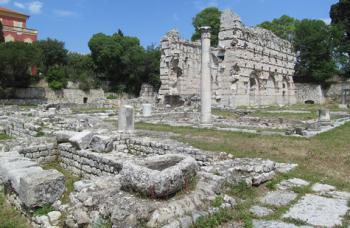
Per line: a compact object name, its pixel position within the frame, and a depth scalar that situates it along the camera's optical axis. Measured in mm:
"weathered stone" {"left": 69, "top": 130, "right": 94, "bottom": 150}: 8762
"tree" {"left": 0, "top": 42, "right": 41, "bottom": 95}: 36406
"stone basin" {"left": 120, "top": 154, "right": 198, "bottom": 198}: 4730
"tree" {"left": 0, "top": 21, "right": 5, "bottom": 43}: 42675
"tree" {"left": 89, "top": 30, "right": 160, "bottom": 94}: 49219
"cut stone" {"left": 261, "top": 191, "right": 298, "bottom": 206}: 5390
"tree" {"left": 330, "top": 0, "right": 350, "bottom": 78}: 43678
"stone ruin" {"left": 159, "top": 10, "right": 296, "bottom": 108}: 29281
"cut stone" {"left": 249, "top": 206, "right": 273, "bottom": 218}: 4852
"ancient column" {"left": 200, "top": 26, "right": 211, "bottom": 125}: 16219
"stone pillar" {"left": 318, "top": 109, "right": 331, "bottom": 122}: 16406
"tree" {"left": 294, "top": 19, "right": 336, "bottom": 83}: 43594
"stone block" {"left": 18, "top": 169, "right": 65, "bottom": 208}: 5297
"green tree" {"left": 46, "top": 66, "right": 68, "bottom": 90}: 43531
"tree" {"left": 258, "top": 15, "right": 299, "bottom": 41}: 48500
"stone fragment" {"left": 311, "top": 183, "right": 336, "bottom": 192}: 6191
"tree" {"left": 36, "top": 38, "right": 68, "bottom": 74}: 48406
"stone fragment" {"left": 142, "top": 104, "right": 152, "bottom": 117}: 21266
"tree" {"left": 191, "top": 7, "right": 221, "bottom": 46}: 47812
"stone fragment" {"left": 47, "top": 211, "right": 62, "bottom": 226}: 4906
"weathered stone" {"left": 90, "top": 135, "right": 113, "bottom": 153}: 8688
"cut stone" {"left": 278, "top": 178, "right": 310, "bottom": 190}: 6305
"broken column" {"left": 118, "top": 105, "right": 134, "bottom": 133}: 12352
